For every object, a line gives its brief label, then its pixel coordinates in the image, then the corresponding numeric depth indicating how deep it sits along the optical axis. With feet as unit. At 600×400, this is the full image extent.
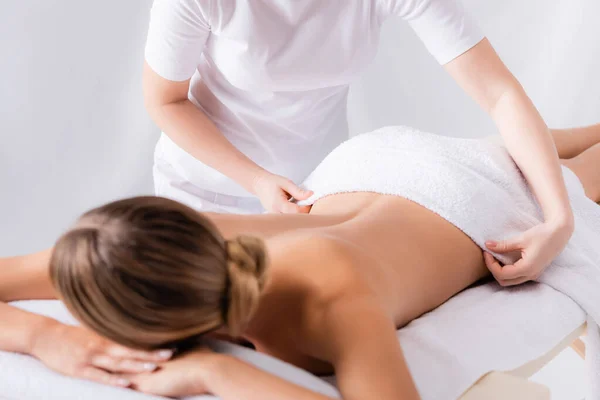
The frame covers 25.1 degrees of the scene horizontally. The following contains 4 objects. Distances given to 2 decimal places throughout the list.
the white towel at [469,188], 6.42
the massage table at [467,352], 5.39
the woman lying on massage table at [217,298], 5.11
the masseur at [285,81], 6.63
